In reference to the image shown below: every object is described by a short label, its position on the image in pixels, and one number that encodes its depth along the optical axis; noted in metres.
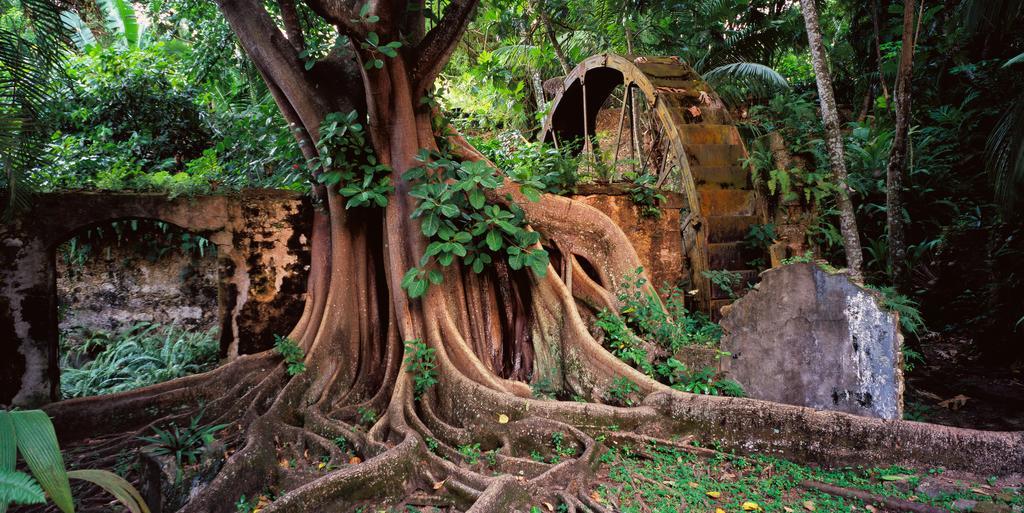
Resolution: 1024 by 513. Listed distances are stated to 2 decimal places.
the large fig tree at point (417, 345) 3.46
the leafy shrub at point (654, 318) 4.63
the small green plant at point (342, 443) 3.92
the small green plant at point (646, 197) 6.23
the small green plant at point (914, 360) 6.57
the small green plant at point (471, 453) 3.61
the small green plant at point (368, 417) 4.26
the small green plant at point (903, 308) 5.38
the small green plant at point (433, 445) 3.77
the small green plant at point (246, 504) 3.21
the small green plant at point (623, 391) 4.16
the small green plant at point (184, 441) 3.89
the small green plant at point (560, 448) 3.62
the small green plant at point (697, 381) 4.17
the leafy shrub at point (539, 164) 5.75
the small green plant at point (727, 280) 6.99
